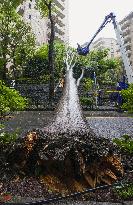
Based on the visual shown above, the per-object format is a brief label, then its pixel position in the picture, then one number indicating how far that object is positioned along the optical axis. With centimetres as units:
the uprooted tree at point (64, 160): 192
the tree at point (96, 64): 1852
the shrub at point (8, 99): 315
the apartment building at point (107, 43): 6338
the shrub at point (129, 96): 358
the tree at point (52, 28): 953
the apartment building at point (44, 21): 2529
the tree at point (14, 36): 1238
